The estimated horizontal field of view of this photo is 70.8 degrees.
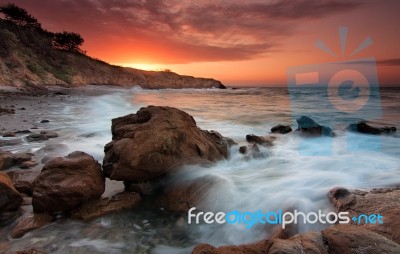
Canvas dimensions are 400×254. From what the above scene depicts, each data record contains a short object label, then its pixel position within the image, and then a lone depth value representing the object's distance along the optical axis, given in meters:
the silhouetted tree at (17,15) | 46.97
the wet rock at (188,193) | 4.64
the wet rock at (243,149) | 7.11
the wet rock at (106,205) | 4.18
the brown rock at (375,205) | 2.83
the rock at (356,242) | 2.21
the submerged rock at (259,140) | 8.56
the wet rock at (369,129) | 10.41
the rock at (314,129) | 9.91
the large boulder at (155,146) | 4.73
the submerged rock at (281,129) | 10.63
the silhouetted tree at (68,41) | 55.91
